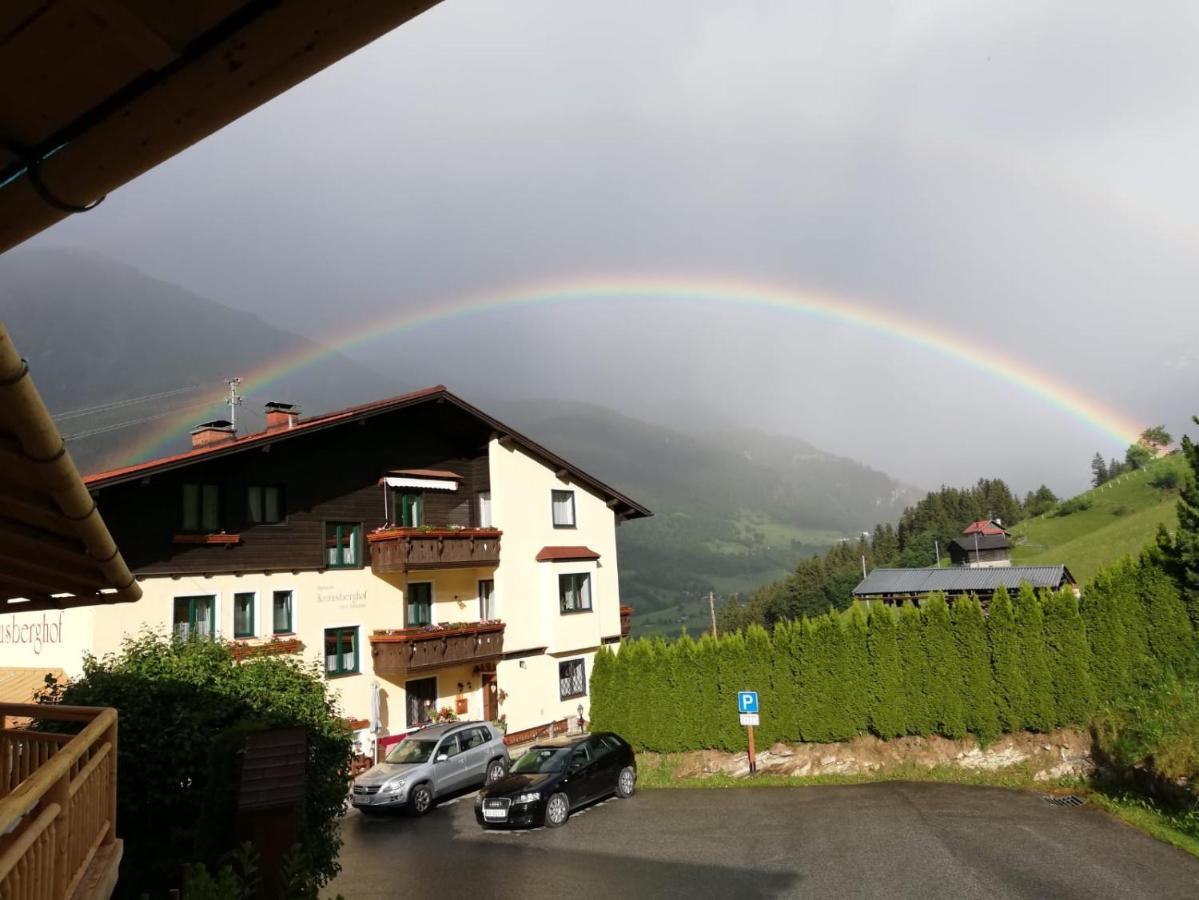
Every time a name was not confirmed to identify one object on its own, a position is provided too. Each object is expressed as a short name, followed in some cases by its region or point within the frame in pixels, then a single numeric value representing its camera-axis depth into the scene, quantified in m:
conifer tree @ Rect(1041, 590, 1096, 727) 21.92
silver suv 20.12
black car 18.00
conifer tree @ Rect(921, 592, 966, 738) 23.22
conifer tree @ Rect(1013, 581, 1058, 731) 22.23
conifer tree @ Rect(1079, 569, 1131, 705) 21.84
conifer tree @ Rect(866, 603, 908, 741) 23.80
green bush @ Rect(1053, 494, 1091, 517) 115.99
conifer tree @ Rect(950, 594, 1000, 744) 22.86
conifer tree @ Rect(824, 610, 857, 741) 24.38
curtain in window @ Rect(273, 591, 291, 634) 25.16
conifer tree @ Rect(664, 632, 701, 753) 26.47
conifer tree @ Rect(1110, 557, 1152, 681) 21.78
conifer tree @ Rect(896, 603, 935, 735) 23.56
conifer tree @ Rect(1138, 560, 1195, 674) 21.33
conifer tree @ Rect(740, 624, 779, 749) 25.38
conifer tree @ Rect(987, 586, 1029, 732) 22.58
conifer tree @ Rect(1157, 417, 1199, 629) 21.33
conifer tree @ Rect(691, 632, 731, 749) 26.12
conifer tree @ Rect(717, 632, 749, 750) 25.80
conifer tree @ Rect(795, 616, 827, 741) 24.77
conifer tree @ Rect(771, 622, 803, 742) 25.11
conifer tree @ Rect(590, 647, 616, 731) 28.28
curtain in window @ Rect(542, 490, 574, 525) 34.44
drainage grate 18.48
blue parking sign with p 24.02
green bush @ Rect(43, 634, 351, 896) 10.88
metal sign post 23.95
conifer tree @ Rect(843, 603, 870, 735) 24.22
